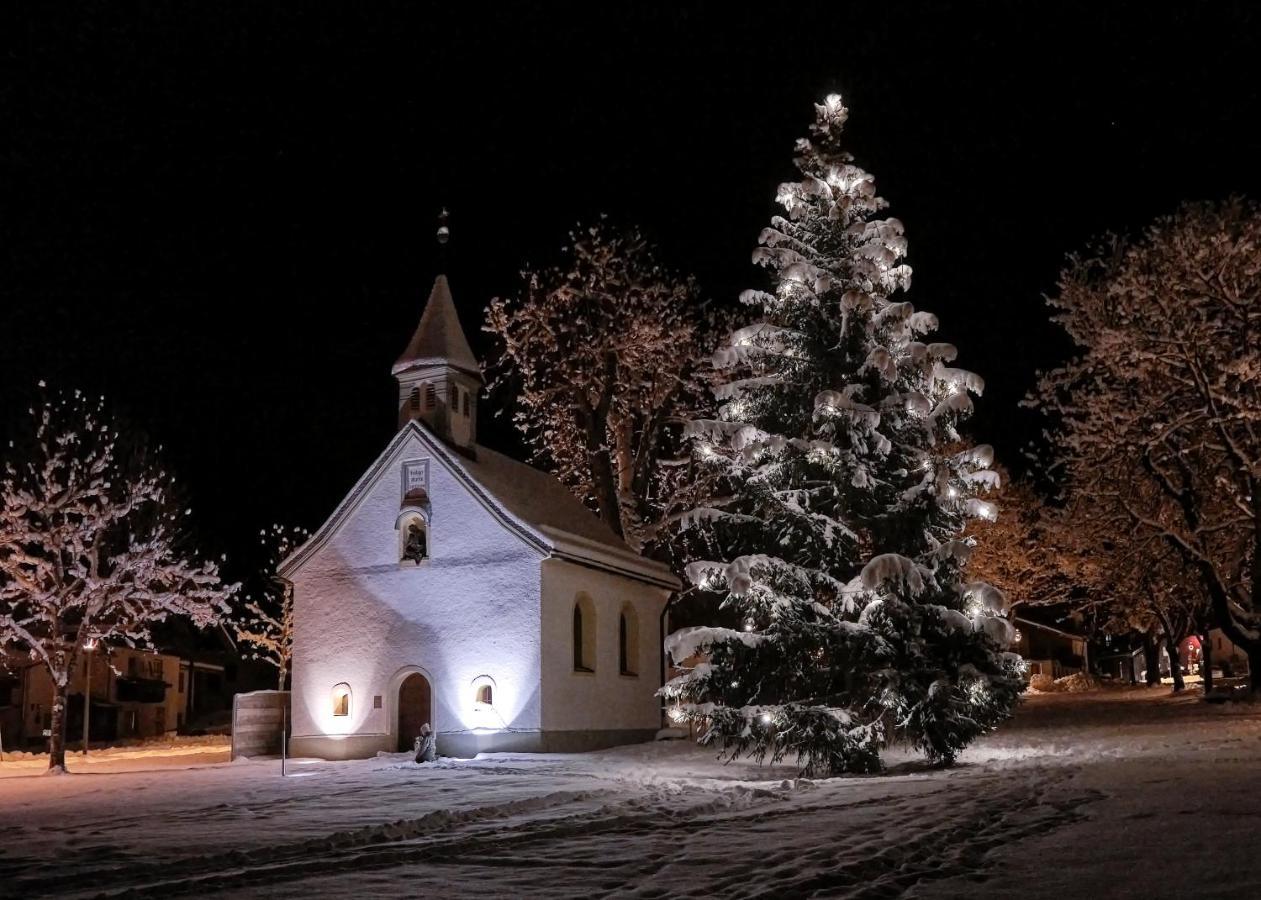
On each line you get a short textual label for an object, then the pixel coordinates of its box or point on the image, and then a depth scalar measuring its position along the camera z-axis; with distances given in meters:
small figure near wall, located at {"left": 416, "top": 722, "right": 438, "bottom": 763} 26.94
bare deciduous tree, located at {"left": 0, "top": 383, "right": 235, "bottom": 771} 29.44
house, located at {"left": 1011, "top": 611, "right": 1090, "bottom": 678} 90.75
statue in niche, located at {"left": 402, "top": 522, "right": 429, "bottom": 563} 30.75
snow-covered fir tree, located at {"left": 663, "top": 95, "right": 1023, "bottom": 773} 20.70
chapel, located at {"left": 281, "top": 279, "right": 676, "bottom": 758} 28.92
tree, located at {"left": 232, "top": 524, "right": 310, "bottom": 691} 45.56
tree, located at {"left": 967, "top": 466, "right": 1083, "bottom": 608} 60.62
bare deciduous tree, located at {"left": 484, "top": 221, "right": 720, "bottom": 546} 37.41
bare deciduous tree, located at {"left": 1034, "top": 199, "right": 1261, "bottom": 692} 30.73
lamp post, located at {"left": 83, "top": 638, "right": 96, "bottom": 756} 30.94
